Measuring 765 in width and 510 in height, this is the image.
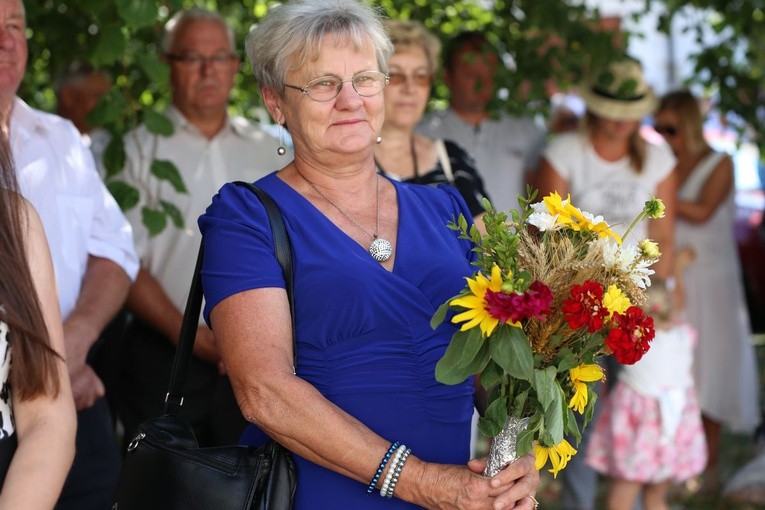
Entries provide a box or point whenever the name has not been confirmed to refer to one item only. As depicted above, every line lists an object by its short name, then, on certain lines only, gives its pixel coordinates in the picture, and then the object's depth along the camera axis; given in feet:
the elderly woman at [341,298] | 7.97
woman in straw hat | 18.86
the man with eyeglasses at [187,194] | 13.42
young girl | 17.37
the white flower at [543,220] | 7.75
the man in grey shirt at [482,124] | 18.78
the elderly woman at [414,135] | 13.42
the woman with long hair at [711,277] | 21.67
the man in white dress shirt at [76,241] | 10.78
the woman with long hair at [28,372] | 7.63
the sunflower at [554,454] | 7.97
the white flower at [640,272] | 7.79
